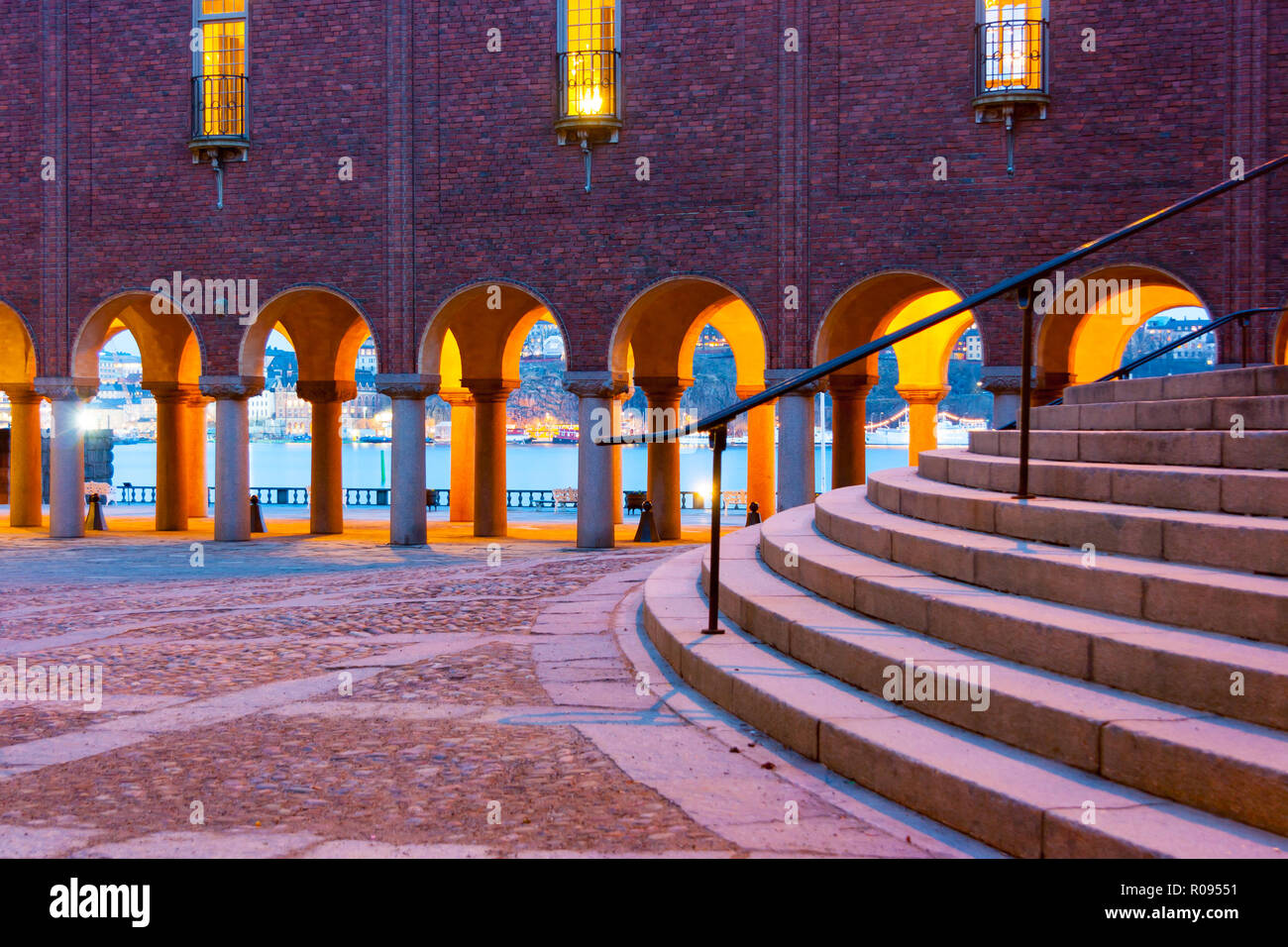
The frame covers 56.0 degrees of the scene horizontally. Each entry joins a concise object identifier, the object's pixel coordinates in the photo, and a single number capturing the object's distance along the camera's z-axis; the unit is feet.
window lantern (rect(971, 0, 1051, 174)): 55.88
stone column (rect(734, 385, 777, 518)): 79.56
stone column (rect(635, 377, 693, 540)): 72.84
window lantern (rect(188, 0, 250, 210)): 66.18
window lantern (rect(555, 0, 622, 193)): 61.05
